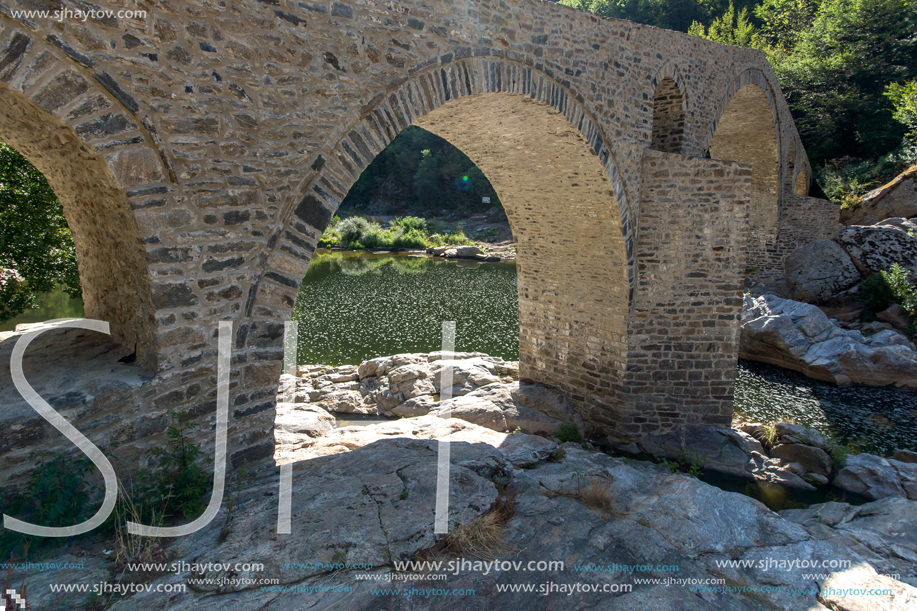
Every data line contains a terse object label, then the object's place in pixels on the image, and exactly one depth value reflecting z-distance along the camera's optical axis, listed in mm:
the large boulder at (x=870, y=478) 5375
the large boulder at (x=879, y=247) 10477
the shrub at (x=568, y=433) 6406
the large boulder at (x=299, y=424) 5035
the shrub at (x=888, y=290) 9852
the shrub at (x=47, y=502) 2512
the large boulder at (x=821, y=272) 11164
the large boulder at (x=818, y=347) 8281
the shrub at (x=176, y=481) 2930
